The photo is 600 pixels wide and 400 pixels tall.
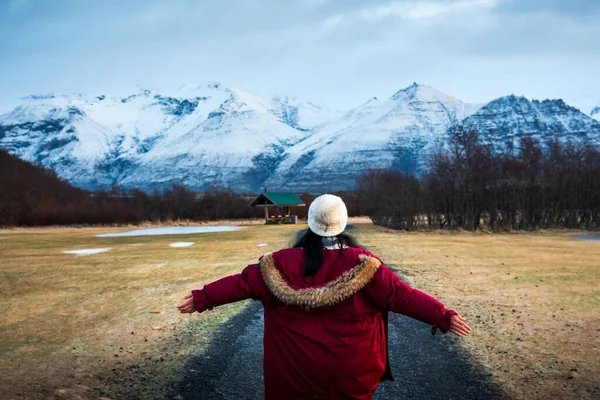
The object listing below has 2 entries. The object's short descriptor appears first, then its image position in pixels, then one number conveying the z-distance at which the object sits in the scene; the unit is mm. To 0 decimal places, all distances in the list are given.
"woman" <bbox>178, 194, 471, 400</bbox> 3578
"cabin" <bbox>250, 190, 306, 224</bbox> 76000
